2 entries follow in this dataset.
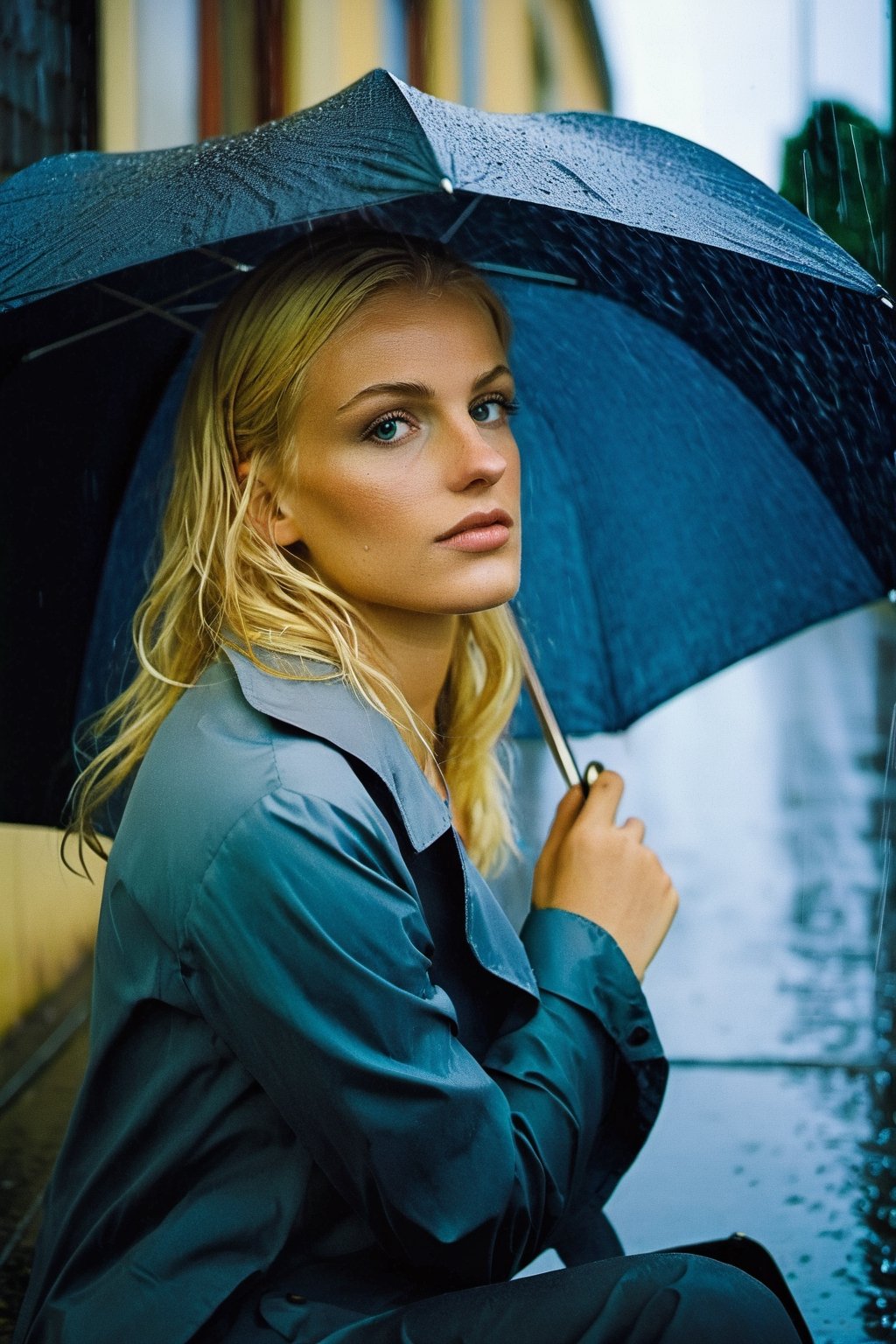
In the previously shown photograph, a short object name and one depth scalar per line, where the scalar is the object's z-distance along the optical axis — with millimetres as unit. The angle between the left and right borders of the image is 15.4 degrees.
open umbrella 1711
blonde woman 1639
